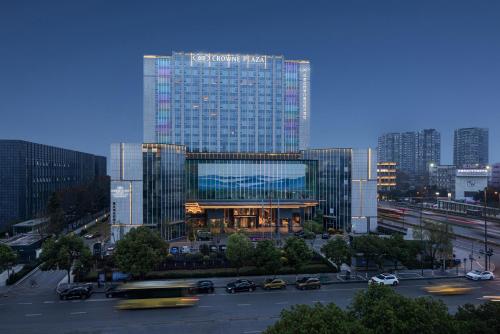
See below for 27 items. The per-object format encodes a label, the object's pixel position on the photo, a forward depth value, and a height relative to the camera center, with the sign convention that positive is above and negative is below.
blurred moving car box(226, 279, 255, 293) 34.25 -11.63
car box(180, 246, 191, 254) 48.57 -11.87
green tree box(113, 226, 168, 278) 34.09 -8.63
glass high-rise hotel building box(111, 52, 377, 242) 58.94 +0.57
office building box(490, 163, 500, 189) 145.65 -4.24
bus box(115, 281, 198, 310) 29.36 -10.97
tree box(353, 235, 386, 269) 38.78 -9.01
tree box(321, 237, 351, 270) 38.28 -9.26
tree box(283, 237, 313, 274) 37.66 -9.39
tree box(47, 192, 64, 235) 59.53 -8.81
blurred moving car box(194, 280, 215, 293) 33.94 -11.59
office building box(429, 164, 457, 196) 166.85 -6.24
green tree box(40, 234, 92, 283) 34.72 -8.86
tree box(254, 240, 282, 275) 36.41 -9.46
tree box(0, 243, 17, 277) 33.84 -8.89
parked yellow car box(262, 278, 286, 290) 34.97 -11.66
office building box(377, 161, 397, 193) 165.12 -5.02
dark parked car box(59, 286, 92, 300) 32.16 -11.59
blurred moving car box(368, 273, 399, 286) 36.06 -11.50
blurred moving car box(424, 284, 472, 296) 33.41 -11.76
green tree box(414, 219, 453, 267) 41.28 -8.51
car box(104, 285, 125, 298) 32.59 -11.71
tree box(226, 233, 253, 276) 37.66 -9.10
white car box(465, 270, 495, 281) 38.00 -11.69
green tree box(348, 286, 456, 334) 15.71 -6.75
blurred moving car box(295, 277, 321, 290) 35.12 -11.66
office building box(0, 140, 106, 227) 74.19 -3.24
